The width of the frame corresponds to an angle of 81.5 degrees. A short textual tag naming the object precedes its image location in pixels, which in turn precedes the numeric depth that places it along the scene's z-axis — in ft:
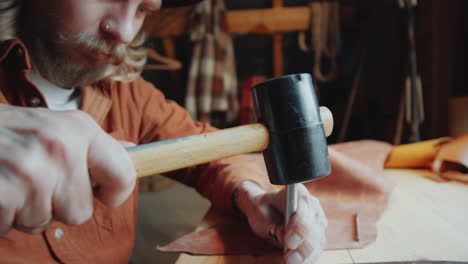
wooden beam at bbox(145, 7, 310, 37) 8.91
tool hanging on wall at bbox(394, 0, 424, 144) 6.10
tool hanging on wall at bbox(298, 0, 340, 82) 8.85
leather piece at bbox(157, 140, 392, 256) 2.10
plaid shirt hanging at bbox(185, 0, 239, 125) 9.19
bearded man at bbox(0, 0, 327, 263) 1.05
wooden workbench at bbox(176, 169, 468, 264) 1.94
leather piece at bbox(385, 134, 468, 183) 3.40
